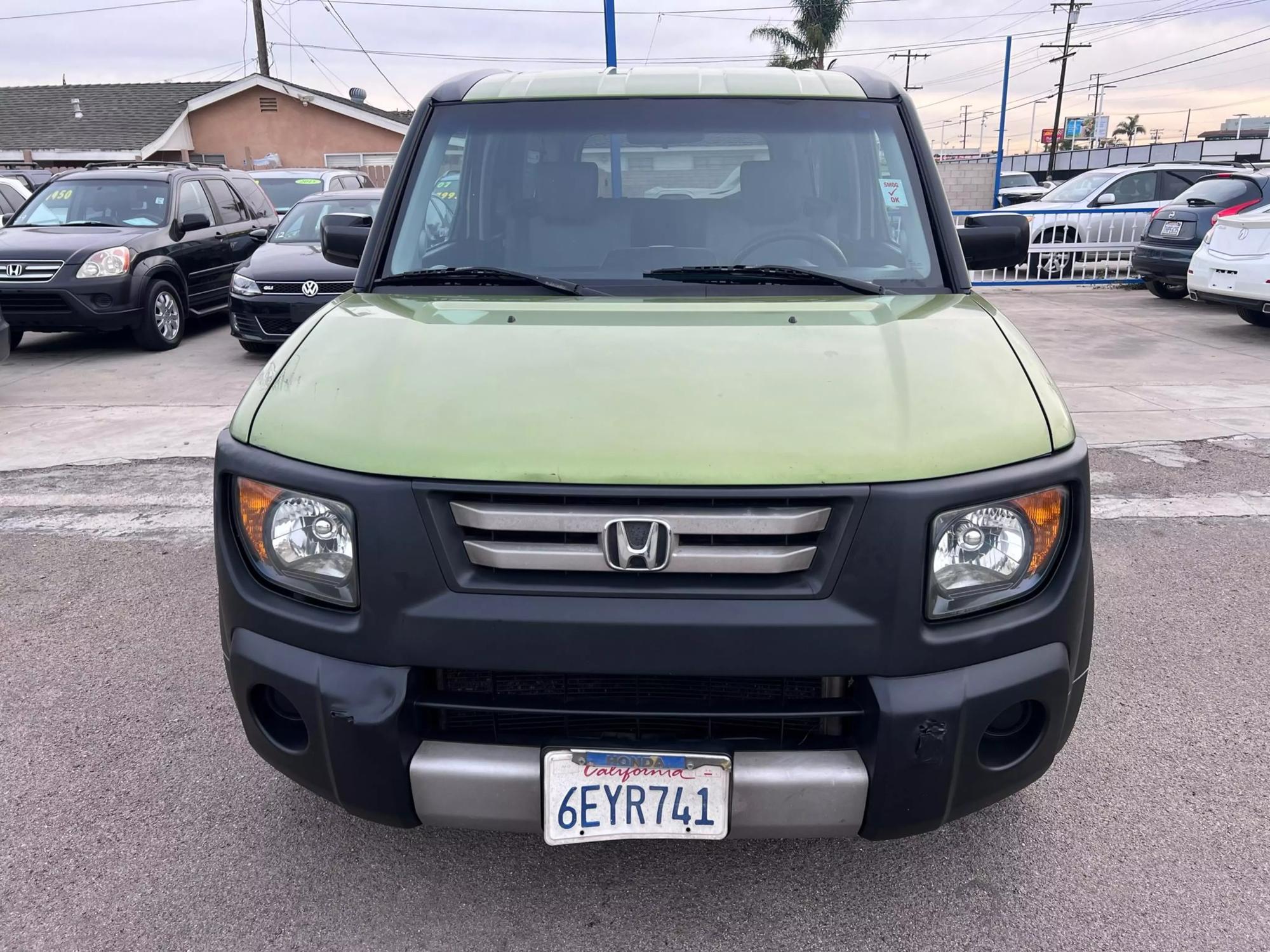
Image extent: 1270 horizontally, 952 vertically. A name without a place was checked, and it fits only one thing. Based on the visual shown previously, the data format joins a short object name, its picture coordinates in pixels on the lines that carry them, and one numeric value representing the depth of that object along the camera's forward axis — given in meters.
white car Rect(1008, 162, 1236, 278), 14.43
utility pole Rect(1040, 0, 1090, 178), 42.16
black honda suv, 9.07
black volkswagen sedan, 8.66
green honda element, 1.82
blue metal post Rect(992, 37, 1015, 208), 27.42
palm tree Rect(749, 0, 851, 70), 37.34
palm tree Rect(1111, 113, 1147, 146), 112.31
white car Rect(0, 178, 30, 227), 12.78
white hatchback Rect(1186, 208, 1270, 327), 9.41
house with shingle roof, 29.12
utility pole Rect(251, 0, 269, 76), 30.97
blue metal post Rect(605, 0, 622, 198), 9.88
